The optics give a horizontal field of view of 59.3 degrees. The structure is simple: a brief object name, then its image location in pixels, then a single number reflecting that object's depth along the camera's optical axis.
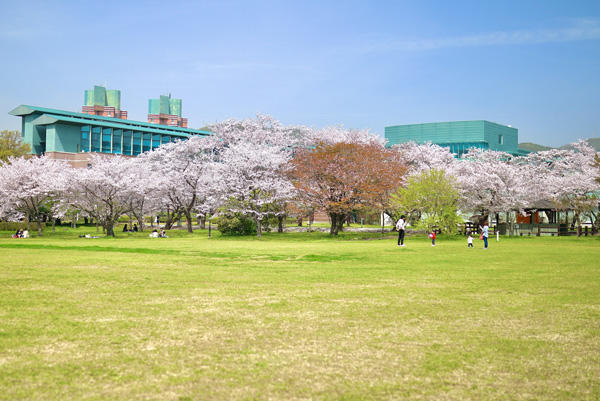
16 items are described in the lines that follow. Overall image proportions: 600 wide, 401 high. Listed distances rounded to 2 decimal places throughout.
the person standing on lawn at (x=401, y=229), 30.95
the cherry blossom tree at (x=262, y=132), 61.91
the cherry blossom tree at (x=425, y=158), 61.53
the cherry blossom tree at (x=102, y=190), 47.53
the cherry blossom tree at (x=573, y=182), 50.09
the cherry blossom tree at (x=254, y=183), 48.00
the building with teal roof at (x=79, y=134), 106.95
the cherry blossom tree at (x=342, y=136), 63.81
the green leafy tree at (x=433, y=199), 45.56
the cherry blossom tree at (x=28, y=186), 48.16
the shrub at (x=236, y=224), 49.75
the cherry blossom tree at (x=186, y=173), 57.34
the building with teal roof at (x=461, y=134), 151.75
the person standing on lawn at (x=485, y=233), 29.67
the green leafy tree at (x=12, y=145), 77.96
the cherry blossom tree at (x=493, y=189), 52.09
